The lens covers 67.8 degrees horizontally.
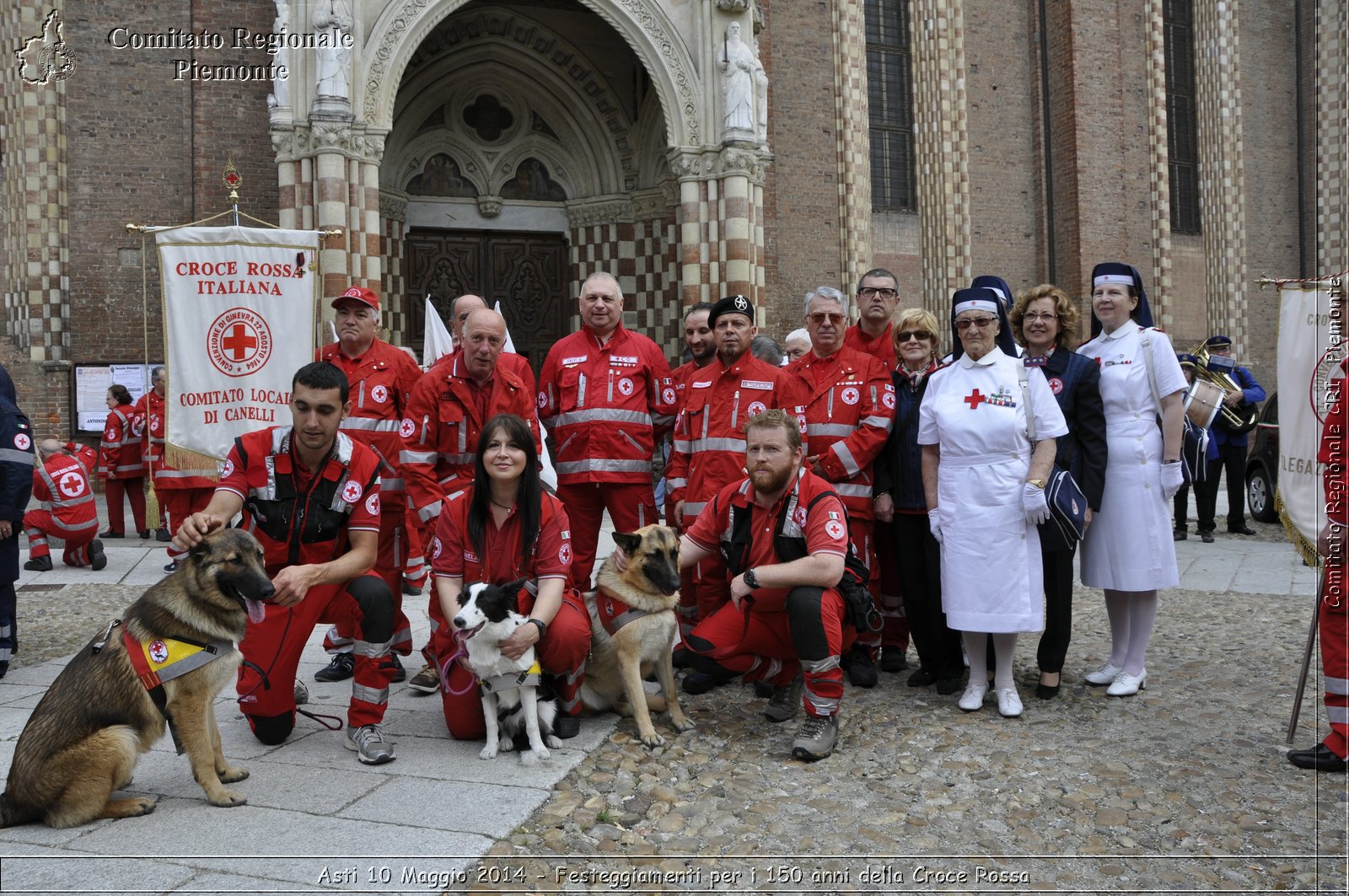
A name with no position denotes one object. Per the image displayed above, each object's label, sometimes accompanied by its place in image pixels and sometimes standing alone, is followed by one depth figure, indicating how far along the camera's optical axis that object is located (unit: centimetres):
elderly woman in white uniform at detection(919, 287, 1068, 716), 506
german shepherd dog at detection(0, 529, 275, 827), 362
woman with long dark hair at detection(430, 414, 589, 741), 459
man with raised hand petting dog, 454
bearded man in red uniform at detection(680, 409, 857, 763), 463
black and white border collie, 420
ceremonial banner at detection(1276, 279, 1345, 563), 446
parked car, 1246
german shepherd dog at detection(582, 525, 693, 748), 467
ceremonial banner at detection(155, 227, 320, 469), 767
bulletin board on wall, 1427
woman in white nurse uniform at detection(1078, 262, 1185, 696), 534
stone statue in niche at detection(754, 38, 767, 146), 1415
